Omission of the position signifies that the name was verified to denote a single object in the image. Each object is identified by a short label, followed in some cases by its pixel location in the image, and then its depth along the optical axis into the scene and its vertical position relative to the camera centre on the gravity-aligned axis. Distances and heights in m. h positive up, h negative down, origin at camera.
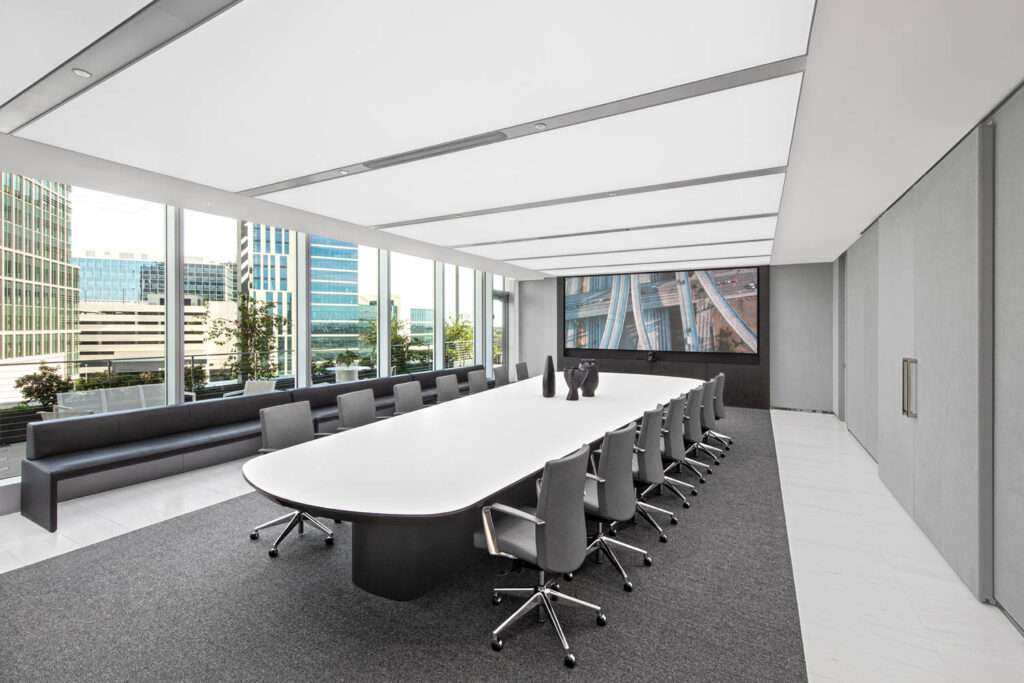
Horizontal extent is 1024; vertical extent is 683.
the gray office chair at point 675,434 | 4.25 -0.84
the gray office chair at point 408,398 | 5.42 -0.65
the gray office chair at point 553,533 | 2.26 -0.96
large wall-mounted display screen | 9.56 +0.66
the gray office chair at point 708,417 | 5.39 -0.88
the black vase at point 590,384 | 5.67 -0.51
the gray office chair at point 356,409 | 4.51 -0.66
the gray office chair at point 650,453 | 3.58 -0.86
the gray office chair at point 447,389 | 6.09 -0.61
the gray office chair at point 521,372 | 8.07 -0.52
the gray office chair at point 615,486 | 2.77 -0.87
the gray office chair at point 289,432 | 3.56 -0.72
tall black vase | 5.64 -0.49
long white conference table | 2.25 -0.75
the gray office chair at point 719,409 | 5.88 -0.85
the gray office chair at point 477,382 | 7.02 -0.61
